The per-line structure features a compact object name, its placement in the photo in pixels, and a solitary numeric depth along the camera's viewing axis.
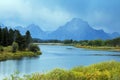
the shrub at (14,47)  110.19
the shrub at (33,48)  127.44
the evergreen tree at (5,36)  123.70
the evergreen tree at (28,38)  131.50
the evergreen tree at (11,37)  127.22
